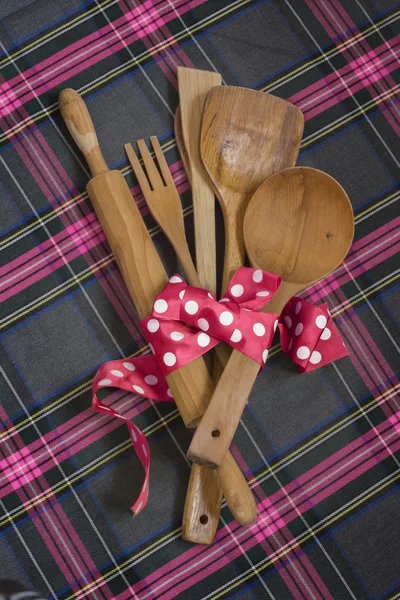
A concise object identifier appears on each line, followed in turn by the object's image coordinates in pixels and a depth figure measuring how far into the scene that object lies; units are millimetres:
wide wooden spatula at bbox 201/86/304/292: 692
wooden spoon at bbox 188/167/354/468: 667
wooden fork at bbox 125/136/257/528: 642
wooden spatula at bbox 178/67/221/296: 691
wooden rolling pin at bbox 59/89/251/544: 642
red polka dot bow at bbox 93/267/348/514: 636
